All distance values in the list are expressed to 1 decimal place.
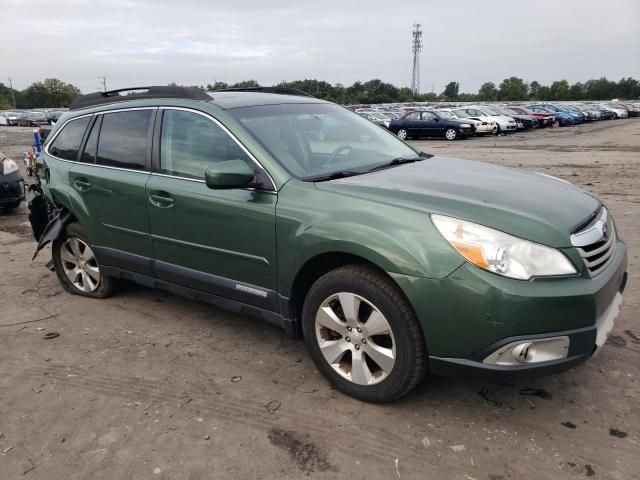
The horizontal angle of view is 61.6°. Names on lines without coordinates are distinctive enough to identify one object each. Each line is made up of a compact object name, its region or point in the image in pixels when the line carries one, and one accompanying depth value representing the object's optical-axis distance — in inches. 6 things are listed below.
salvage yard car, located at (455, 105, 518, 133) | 1108.9
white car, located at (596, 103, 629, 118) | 1723.3
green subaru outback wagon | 100.0
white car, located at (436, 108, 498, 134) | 1037.8
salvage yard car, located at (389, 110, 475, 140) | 1002.1
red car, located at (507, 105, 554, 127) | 1318.9
